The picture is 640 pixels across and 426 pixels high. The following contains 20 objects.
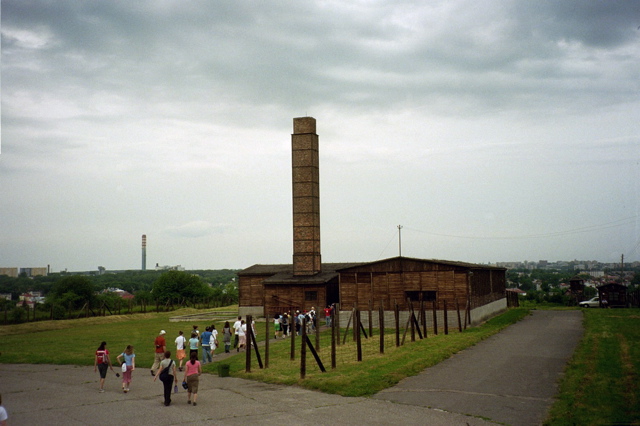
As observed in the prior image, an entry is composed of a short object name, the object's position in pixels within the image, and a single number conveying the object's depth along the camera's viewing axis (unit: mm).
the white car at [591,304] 58062
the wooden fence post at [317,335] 23827
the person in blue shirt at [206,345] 23836
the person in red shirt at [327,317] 39781
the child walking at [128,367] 17625
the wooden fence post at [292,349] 23247
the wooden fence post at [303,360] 18984
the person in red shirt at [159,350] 20797
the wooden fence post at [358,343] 21777
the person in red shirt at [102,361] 18188
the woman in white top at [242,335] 26953
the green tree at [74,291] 69875
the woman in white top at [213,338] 24484
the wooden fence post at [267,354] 21922
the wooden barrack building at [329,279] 36594
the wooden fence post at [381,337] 23639
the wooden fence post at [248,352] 20984
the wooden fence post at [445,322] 30819
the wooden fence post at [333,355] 20781
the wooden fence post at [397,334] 25906
